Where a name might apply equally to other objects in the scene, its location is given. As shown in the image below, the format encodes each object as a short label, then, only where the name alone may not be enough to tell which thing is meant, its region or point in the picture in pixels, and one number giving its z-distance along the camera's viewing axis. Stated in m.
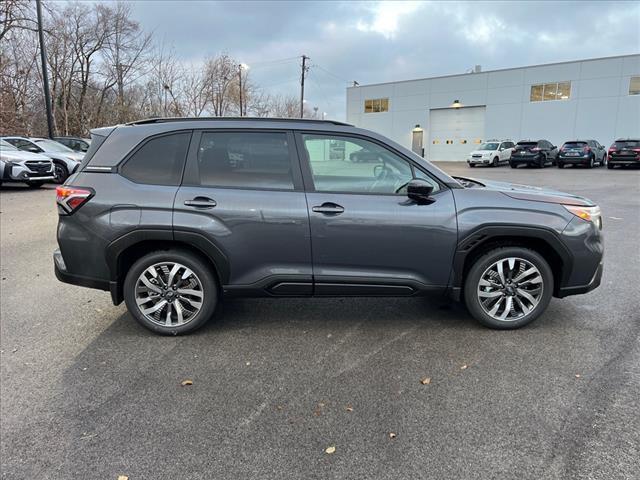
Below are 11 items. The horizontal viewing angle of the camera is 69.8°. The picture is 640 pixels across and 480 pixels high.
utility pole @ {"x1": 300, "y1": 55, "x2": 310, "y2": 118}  47.43
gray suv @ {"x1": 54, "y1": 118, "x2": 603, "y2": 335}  3.71
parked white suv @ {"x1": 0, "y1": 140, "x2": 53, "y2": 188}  13.87
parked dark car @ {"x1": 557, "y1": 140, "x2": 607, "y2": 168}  27.00
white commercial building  34.59
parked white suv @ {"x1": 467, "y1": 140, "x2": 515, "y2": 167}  31.45
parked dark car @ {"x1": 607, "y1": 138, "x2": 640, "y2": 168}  24.98
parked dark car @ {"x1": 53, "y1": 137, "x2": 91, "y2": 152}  19.23
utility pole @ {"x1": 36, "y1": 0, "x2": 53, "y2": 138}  19.14
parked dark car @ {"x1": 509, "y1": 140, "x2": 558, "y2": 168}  28.17
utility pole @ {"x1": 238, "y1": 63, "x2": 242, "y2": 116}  37.97
